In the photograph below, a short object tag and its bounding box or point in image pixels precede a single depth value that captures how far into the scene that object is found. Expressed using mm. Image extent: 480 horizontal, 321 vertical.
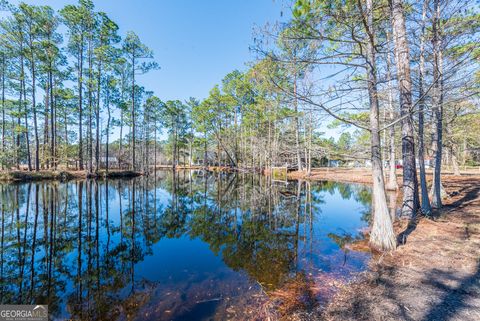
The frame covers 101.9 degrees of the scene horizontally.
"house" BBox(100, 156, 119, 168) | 39016
